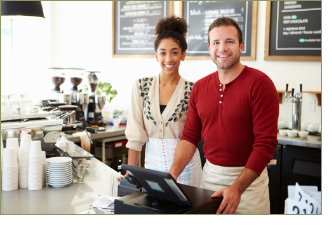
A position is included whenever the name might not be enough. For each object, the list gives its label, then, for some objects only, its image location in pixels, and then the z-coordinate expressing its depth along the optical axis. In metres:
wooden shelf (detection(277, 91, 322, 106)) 3.44
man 1.65
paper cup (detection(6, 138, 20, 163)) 1.95
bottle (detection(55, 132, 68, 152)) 2.23
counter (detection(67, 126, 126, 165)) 3.71
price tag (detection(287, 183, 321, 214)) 1.01
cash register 1.21
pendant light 2.58
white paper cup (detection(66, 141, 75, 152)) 2.26
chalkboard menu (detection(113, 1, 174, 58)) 4.40
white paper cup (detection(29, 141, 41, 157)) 1.89
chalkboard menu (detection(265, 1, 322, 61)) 3.49
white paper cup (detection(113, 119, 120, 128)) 4.16
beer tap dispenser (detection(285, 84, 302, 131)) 3.43
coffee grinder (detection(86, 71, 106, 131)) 4.11
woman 2.16
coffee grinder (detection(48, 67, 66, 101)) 4.16
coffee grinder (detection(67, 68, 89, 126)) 3.82
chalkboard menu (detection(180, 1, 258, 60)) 3.80
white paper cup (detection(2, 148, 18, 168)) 1.87
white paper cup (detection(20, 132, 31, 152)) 1.94
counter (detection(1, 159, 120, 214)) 1.64
